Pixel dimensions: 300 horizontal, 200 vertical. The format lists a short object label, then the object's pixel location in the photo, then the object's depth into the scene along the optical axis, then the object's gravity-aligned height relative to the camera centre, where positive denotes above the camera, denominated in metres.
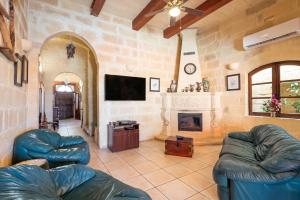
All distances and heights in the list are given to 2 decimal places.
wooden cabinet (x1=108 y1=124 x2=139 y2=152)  3.63 -0.83
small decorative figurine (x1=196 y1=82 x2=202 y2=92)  4.62 +0.43
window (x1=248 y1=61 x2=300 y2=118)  3.16 +0.32
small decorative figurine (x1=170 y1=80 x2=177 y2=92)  4.91 +0.49
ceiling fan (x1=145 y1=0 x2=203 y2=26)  2.51 +1.52
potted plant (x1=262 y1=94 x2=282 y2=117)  3.28 -0.10
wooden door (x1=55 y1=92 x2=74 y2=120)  10.55 -0.06
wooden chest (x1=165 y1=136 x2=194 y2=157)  3.22 -0.93
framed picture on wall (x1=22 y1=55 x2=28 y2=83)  2.47 +0.55
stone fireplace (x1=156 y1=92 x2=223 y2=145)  4.45 -0.39
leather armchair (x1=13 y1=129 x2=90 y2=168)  1.98 -0.65
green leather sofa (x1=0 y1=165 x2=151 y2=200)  0.96 -0.65
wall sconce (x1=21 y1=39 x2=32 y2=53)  2.53 +0.93
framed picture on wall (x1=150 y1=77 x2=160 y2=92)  4.73 +0.53
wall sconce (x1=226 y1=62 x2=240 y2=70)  4.03 +0.91
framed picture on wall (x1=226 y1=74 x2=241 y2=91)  4.06 +0.51
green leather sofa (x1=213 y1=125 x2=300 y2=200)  1.40 -0.69
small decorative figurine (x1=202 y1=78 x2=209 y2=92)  4.62 +0.48
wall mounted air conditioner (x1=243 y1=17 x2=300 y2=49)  2.89 +1.35
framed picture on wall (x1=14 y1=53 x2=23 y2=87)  2.06 +0.43
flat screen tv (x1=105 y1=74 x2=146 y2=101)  3.95 +0.37
